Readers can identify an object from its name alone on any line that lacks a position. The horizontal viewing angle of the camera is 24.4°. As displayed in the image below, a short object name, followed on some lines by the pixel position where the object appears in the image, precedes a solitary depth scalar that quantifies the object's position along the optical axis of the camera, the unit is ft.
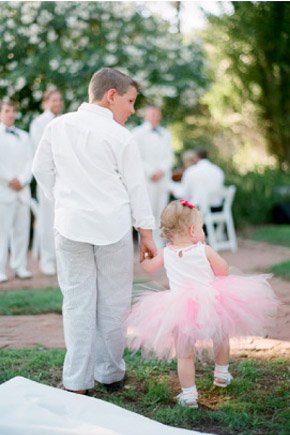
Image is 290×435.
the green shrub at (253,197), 32.91
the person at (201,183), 25.89
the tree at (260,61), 41.37
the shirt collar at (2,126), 20.49
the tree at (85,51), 30.81
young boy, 10.12
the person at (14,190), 20.70
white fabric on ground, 8.64
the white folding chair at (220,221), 26.08
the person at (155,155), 25.00
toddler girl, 9.70
